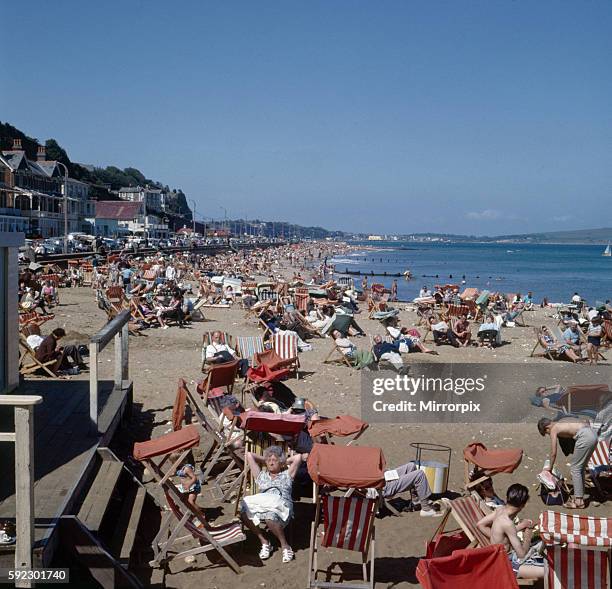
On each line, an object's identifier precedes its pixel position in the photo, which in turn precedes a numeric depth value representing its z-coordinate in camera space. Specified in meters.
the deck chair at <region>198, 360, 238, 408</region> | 8.55
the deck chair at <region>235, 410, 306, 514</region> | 5.68
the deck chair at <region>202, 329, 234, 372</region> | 11.24
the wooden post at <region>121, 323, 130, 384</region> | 8.16
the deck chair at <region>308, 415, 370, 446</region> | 6.32
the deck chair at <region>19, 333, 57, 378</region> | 9.76
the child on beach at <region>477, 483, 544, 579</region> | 4.50
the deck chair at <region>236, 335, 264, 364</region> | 11.44
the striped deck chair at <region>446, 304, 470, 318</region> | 18.45
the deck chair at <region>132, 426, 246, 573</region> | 4.89
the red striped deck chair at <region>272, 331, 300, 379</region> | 11.43
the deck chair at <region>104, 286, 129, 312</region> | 16.22
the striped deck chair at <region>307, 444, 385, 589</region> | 4.62
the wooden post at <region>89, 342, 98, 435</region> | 5.79
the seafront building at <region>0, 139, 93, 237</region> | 51.44
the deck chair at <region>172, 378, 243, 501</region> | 6.12
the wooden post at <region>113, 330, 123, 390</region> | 7.93
